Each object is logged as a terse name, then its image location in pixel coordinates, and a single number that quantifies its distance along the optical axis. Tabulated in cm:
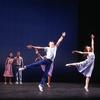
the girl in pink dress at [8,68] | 895
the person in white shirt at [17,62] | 886
